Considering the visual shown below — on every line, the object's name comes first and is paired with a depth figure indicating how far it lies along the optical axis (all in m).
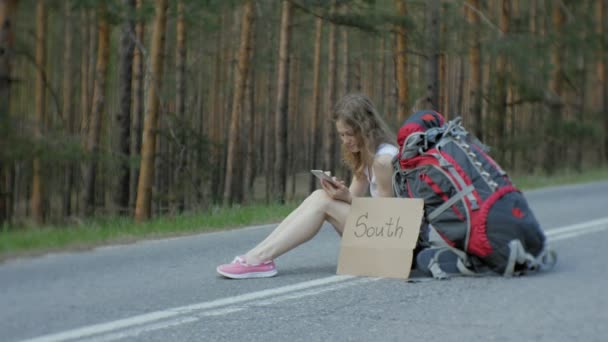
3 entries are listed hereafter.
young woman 6.15
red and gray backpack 5.68
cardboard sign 6.00
